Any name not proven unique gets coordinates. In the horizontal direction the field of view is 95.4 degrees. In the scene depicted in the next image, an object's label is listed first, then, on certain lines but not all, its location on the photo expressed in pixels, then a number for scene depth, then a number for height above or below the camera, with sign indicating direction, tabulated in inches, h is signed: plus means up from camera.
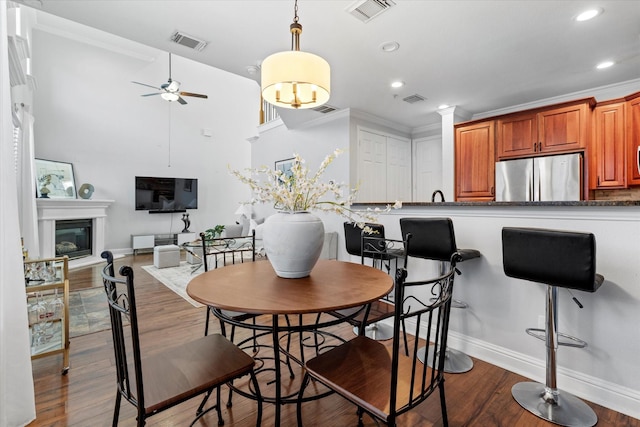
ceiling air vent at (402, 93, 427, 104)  161.5 +62.9
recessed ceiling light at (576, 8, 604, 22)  89.4 +60.4
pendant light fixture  63.7 +31.6
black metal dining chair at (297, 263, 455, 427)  38.7 -26.7
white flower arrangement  60.2 +4.1
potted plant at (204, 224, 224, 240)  205.7 -13.8
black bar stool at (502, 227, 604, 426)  56.9 -14.3
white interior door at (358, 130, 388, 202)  191.0 +29.9
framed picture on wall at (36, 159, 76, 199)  212.5 +25.8
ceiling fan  208.1 +87.5
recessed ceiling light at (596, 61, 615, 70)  124.0 +61.8
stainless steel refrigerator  139.9 +15.0
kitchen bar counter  65.8 -25.6
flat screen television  276.5 +18.0
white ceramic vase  57.3 -6.0
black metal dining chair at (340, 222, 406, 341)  81.8 -14.3
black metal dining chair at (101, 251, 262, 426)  39.6 -26.1
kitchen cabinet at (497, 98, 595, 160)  138.5 +39.6
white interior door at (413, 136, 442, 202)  219.3 +32.3
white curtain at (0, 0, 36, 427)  55.9 -15.7
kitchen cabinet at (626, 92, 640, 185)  126.3 +30.1
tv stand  269.0 -26.5
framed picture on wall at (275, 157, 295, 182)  235.3 +38.6
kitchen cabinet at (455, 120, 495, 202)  167.2 +28.1
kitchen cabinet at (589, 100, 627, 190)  132.1 +27.4
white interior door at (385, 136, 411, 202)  213.1 +30.8
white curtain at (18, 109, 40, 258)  155.3 +8.0
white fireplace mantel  193.2 -2.6
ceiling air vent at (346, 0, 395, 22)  85.4 +61.0
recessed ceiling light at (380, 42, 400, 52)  108.0 +61.7
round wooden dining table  44.8 -14.4
